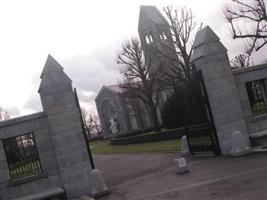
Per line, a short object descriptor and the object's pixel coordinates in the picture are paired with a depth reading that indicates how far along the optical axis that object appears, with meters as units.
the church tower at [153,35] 44.81
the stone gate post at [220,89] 14.95
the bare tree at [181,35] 37.82
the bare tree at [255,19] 31.52
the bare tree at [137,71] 48.97
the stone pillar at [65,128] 13.78
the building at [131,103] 56.53
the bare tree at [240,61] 47.92
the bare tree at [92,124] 103.46
